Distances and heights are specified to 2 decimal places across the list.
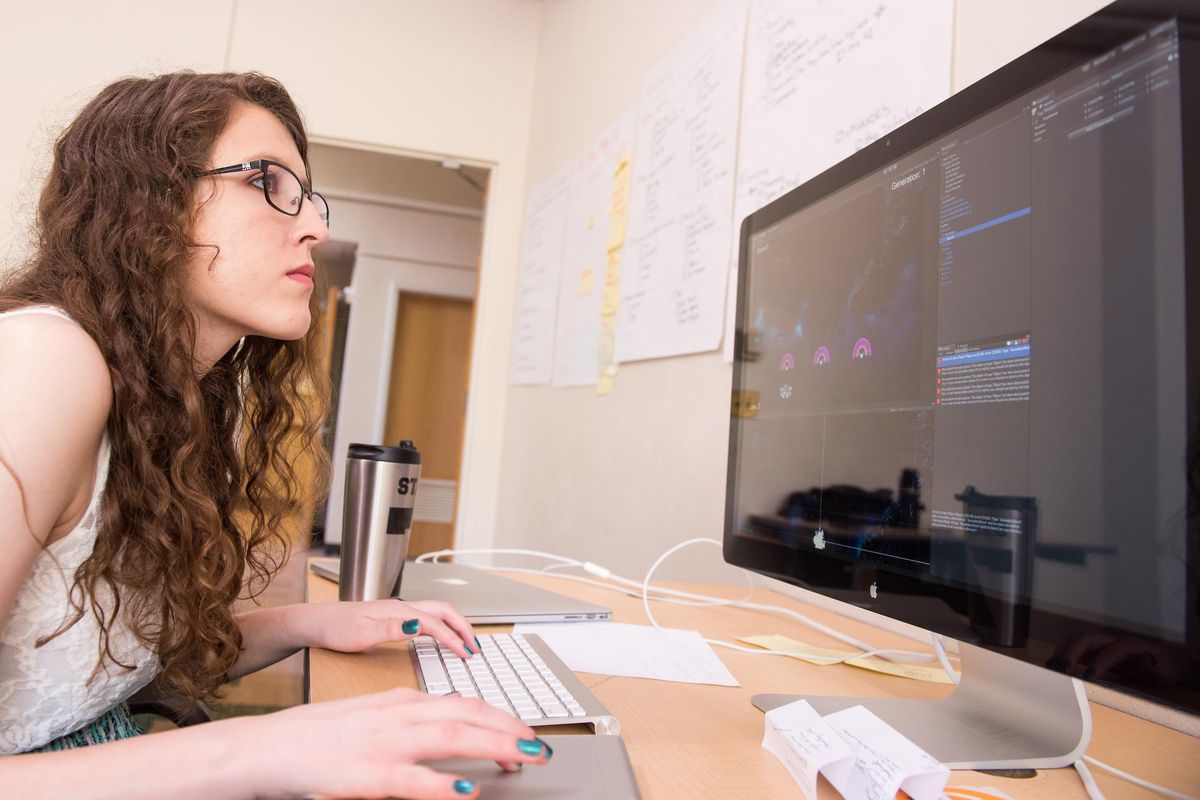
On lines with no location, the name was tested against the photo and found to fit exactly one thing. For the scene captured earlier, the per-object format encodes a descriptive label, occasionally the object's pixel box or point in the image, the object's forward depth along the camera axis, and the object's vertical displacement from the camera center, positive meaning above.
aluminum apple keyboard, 0.55 -0.17
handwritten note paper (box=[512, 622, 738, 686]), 0.74 -0.18
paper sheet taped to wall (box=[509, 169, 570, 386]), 2.64 +0.67
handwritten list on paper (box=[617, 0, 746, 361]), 1.58 +0.63
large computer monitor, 0.40 +0.08
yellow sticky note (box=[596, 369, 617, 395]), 2.04 +0.24
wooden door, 5.57 +0.56
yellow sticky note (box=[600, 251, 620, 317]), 2.06 +0.50
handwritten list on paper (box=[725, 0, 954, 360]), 1.08 +0.64
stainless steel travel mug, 0.92 -0.07
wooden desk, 0.50 -0.18
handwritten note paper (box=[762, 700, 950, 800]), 0.44 -0.16
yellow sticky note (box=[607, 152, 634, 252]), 2.10 +0.73
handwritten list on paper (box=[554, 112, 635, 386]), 2.19 +0.65
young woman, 0.43 -0.04
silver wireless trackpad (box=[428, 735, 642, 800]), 0.42 -0.17
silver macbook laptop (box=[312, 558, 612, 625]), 0.92 -0.17
